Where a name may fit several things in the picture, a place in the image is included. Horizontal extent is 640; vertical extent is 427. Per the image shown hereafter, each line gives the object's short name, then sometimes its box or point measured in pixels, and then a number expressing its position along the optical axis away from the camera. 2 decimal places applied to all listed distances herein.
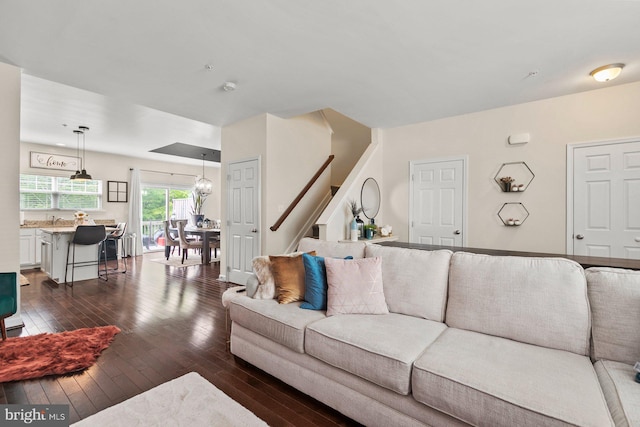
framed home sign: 6.43
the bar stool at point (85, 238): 4.68
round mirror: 4.82
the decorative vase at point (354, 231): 4.16
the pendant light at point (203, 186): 7.25
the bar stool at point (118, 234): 5.86
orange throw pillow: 2.31
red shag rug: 2.16
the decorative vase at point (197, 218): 8.01
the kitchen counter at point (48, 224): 6.12
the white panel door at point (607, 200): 3.41
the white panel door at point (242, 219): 4.59
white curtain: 7.91
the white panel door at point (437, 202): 4.57
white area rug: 1.62
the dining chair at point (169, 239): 6.89
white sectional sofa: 1.21
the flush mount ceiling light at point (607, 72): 2.96
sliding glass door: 8.49
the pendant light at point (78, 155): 5.76
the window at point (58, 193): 6.45
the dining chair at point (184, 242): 6.57
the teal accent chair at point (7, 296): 2.48
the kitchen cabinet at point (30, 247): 5.90
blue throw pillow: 2.17
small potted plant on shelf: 4.12
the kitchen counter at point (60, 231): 4.69
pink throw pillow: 2.05
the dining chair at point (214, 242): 6.68
